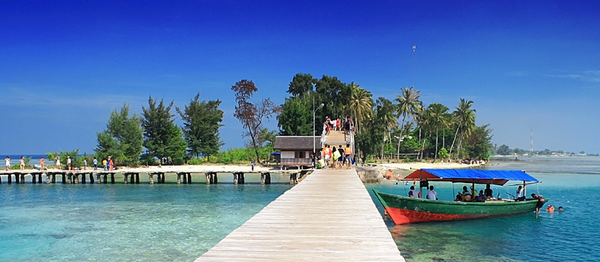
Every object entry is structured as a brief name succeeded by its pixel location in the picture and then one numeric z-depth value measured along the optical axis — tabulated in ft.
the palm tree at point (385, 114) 229.41
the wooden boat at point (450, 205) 67.92
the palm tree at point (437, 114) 266.06
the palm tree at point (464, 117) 277.64
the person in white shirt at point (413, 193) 74.13
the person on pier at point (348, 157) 106.01
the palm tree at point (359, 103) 219.41
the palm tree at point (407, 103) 249.75
